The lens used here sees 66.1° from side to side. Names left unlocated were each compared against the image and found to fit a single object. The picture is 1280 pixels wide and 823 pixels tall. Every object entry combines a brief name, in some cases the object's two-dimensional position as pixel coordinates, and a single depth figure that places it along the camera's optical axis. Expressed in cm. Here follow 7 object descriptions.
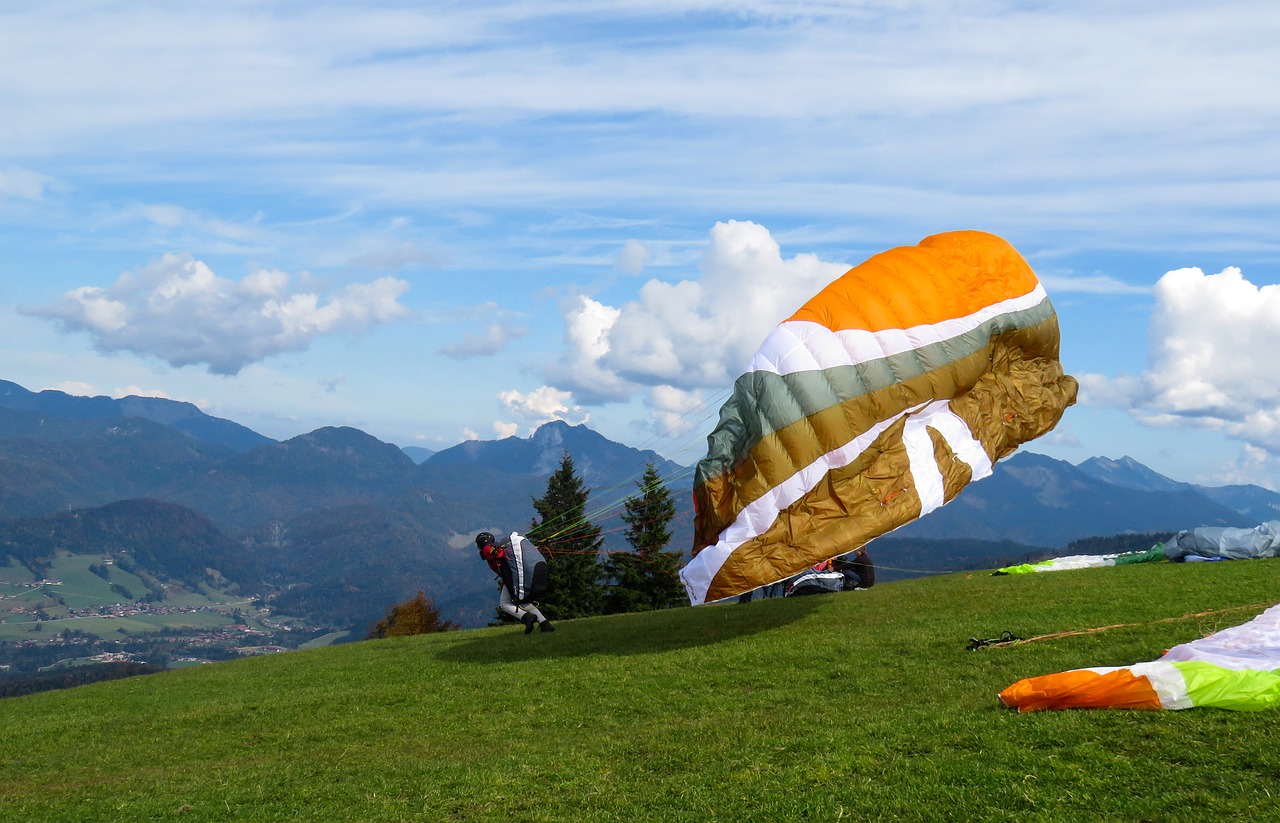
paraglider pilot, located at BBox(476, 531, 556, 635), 2380
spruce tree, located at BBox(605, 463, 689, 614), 5822
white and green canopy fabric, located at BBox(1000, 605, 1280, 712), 1104
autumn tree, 6319
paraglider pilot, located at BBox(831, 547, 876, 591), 3001
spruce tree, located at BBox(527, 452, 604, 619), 5981
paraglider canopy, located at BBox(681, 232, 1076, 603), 1977
